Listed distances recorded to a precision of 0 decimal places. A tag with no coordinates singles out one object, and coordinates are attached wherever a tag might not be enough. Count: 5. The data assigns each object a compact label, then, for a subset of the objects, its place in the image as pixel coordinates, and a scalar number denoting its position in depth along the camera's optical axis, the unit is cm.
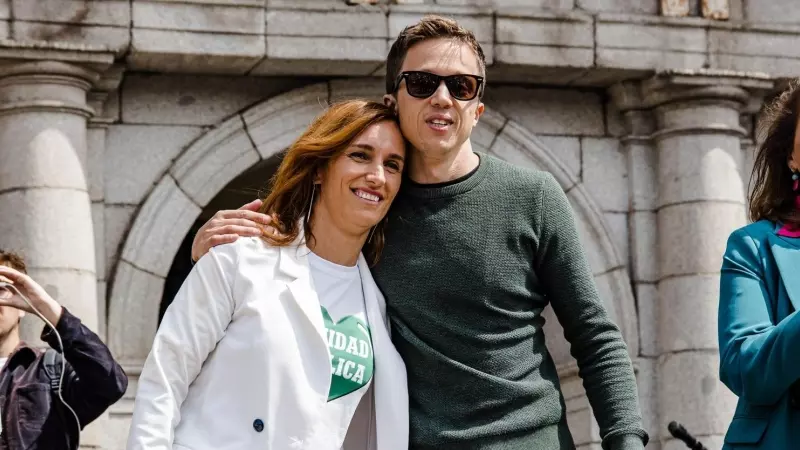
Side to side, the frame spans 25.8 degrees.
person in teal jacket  422
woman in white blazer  442
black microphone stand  581
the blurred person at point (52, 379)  601
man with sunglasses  455
